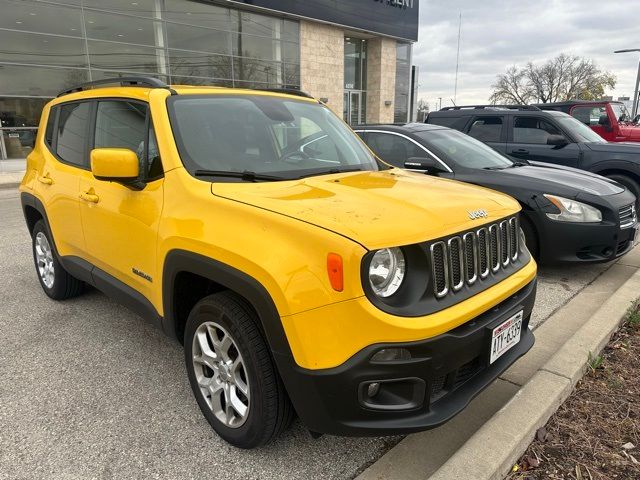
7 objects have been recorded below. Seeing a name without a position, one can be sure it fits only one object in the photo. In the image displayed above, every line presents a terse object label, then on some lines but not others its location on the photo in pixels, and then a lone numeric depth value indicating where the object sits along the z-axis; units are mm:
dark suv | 7066
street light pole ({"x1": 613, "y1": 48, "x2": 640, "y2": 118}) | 25422
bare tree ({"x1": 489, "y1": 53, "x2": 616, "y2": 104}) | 52938
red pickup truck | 10562
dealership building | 15352
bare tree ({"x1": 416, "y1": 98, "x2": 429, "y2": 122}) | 60388
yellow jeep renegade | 1894
